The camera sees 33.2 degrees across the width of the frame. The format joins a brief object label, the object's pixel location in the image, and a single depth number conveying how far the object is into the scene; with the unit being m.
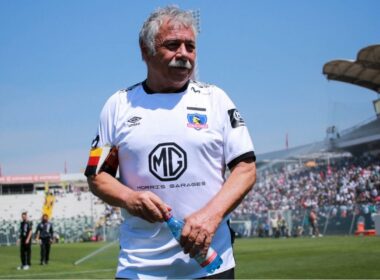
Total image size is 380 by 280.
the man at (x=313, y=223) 38.38
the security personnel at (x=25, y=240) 22.69
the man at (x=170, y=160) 3.21
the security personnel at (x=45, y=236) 24.73
